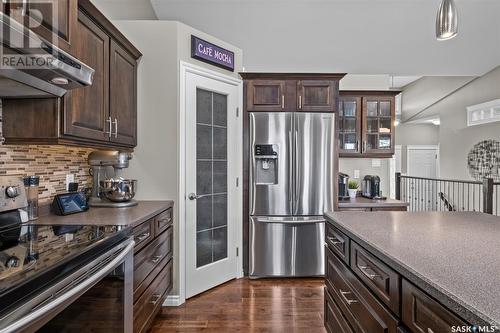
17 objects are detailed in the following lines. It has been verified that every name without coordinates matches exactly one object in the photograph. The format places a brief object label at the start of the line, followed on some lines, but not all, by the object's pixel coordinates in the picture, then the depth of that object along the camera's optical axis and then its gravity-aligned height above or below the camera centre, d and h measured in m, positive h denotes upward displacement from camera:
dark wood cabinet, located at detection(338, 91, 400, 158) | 4.09 +0.61
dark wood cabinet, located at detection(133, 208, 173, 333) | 1.94 -0.78
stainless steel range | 0.90 -0.41
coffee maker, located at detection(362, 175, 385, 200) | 4.04 -0.30
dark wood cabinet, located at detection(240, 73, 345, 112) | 3.47 +0.89
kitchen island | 0.85 -0.36
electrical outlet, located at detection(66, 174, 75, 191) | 2.33 -0.11
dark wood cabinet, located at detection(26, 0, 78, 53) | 1.32 +0.72
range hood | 1.16 +0.46
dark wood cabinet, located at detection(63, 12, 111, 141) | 1.80 +0.48
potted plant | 4.02 -0.31
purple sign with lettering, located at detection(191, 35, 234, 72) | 2.91 +1.17
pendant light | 1.75 +0.89
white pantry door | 2.93 -0.17
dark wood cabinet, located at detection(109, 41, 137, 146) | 2.34 +0.60
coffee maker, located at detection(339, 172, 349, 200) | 3.97 -0.27
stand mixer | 2.39 -0.15
